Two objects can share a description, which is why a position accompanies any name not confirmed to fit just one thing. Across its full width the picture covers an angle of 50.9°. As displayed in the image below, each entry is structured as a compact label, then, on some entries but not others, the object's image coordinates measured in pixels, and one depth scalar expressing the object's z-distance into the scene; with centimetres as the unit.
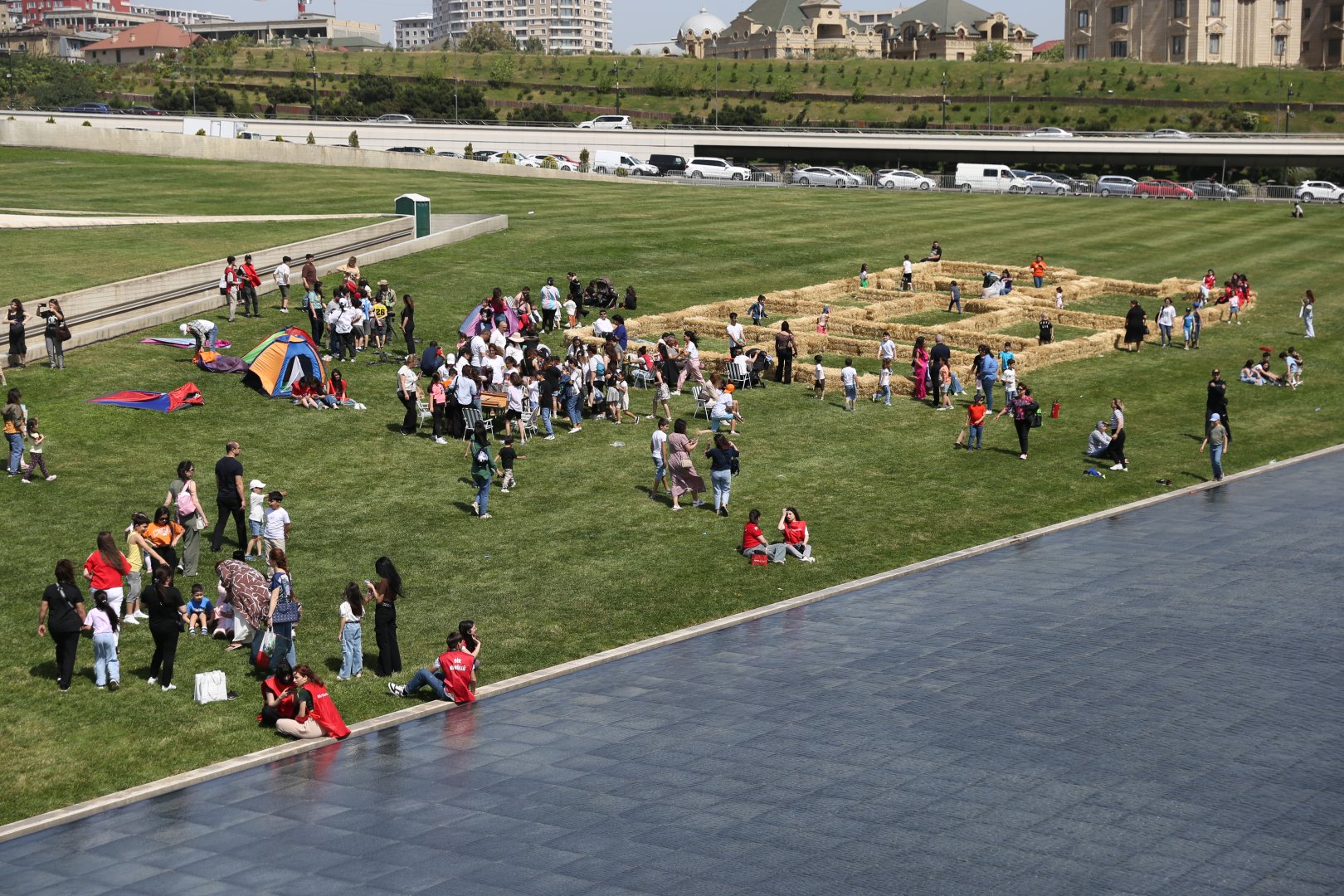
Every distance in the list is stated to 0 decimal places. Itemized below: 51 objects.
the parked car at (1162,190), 7400
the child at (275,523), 2108
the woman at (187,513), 2119
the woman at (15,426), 2495
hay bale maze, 3766
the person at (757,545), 2312
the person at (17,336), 3042
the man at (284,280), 3762
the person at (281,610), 1814
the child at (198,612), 1977
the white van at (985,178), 7850
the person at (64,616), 1748
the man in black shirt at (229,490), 2219
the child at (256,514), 2158
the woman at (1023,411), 2886
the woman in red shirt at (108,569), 1892
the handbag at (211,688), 1764
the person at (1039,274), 4680
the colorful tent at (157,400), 2956
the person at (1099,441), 2930
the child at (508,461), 2603
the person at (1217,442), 2830
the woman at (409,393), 2923
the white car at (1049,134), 10412
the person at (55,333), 3078
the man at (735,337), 3478
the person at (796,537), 2334
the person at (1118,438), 2862
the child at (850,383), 3259
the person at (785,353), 3506
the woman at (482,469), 2432
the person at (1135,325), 3903
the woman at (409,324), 3506
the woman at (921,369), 3391
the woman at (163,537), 2017
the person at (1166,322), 3991
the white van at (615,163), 8354
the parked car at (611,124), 10431
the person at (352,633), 1806
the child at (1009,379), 3200
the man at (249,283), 3656
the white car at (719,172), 8331
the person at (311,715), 1677
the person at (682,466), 2541
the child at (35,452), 2484
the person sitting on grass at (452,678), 1784
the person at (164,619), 1750
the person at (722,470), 2500
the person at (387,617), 1836
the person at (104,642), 1769
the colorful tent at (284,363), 3123
